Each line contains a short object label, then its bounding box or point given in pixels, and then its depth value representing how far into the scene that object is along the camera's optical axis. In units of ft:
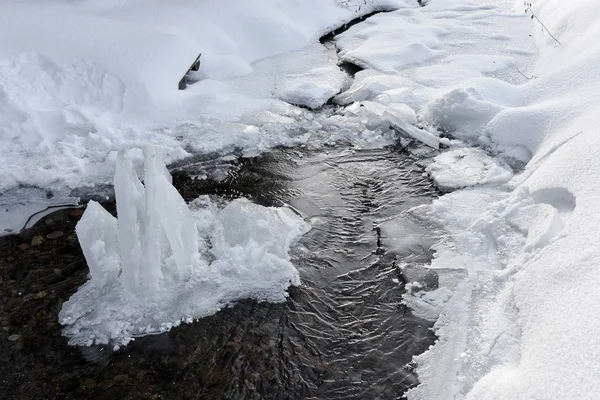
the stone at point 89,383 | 13.53
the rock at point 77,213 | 19.79
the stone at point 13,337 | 14.83
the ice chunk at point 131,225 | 15.08
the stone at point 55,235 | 18.73
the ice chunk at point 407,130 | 23.71
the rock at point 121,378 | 13.67
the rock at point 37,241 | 18.34
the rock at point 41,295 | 16.17
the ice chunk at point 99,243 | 15.93
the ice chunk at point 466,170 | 20.61
